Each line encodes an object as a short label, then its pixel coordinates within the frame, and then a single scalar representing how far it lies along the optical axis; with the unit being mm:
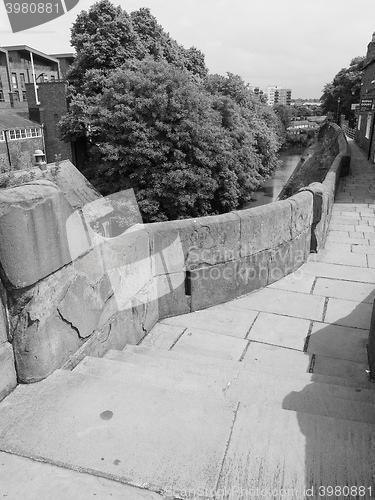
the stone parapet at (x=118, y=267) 2307
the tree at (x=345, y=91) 52422
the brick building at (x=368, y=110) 20216
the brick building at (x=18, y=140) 24312
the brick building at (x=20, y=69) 37656
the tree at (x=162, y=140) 15625
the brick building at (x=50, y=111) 27484
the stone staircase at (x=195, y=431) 1684
